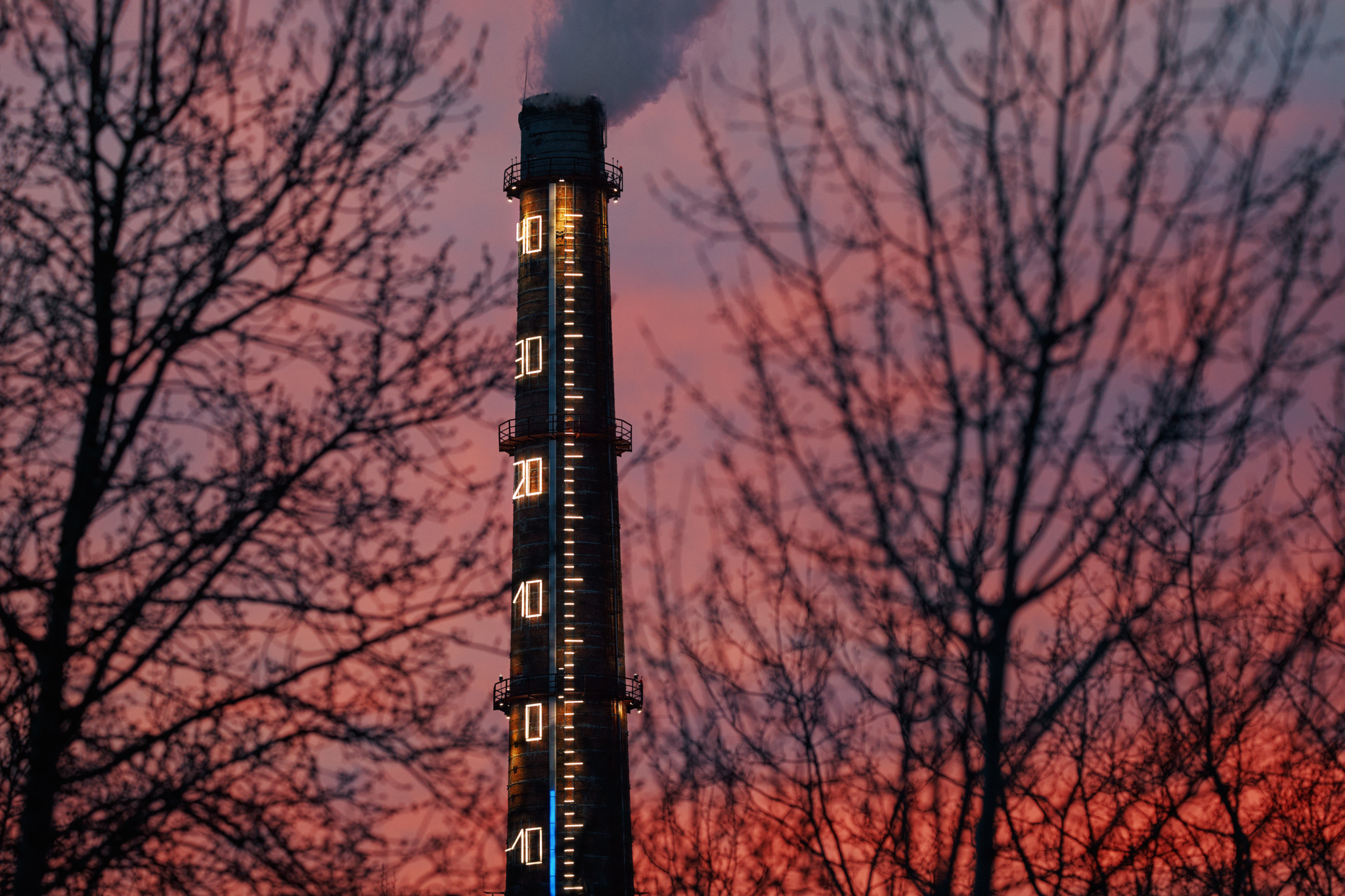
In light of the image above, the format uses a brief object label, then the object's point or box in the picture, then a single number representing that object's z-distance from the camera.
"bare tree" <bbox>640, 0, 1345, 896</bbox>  15.98
